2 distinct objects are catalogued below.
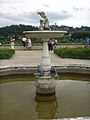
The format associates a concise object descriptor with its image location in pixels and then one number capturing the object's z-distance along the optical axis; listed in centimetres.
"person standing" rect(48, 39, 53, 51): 898
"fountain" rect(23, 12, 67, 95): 342
